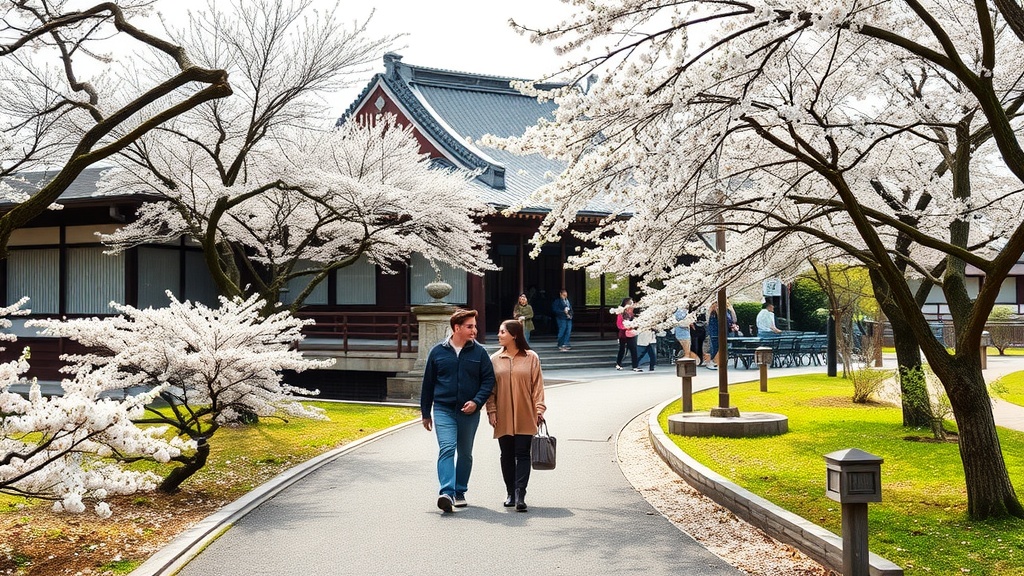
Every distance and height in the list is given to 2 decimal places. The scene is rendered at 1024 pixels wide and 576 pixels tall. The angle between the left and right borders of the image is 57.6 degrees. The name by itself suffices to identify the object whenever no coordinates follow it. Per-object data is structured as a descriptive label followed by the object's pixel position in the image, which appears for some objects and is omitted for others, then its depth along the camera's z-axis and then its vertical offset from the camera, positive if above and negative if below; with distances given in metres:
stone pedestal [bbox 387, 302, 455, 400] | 18.95 -0.23
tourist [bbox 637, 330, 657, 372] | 23.58 -0.54
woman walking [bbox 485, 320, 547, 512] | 8.33 -0.72
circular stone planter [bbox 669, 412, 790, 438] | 12.34 -1.40
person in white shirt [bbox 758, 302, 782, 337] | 26.30 -0.06
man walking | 8.28 -0.60
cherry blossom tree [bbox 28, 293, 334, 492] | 8.93 -0.28
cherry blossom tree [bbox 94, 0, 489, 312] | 15.52 +2.67
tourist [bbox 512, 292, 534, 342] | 24.42 +0.33
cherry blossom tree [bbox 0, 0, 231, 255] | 7.96 +3.17
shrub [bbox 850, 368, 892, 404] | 16.08 -1.09
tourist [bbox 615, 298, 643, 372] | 23.75 -0.52
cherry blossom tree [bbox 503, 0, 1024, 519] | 7.18 +1.65
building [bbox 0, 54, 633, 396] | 22.44 +1.83
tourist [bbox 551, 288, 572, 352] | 26.39 +0.18
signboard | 32.94 +1.19
